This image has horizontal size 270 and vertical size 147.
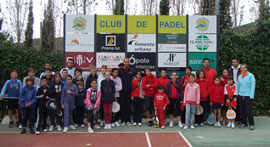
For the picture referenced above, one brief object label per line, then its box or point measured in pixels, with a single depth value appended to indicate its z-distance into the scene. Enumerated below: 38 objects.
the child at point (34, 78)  9.01
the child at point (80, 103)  8.87
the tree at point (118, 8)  18.11
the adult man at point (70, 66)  9.79
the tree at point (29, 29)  19.14
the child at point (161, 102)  8.80
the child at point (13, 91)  9.09
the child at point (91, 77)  9.11
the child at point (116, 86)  9.08
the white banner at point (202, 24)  10.65
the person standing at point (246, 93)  8.66
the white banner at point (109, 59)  10.44
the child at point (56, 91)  8.61
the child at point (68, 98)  8.49
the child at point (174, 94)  9.02
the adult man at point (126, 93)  9.20
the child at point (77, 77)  9.12
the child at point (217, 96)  9.02
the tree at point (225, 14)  18.17
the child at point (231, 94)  8.95
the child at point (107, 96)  8.71
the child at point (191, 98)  8.73
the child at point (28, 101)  8.40
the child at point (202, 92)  9.04
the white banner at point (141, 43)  10.50
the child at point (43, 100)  8.43
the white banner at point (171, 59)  10.55
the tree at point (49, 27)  17.05
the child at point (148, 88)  9.13
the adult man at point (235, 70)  9.41
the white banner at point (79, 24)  10.44
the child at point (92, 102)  8.43
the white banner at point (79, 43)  10.41
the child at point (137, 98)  9.21
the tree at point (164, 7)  17.86
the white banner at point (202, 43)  10.63
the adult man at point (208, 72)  9.38
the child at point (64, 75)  9.09
